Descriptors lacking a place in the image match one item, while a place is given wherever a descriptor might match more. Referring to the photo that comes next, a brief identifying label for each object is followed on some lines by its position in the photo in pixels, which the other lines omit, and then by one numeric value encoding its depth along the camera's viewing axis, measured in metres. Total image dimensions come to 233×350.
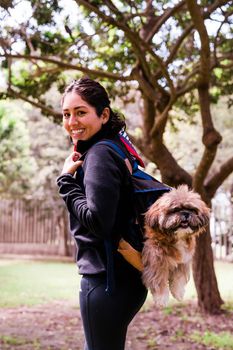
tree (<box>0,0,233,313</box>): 7.02
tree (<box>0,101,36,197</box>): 15.38
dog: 2.01
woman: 2.04
